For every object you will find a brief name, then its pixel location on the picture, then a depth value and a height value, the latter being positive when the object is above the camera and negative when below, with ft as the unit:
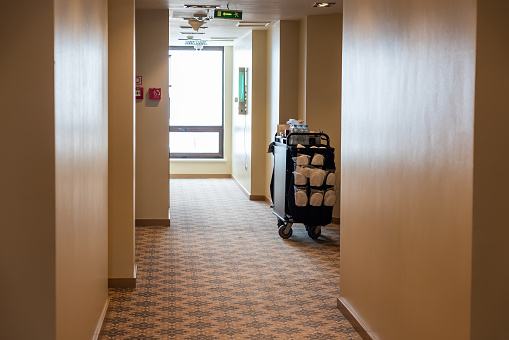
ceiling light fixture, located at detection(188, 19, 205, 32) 31.68 +5.14
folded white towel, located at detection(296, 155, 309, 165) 24.80 -1.46
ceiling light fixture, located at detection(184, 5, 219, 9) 28.06 +5.35
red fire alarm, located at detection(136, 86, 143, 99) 28.48 +1.41
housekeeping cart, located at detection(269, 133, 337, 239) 24.90 -2.41
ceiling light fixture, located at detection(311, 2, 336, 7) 26.94 +5.26
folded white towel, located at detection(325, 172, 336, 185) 25.07 -2.25
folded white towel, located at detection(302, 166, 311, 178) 24.84 -1.95
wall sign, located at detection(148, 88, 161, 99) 28.81 +1.38
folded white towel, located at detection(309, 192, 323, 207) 25.00 -3.05
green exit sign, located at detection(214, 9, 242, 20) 28.35 +5.05
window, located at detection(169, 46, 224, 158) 51.55 +1.74
